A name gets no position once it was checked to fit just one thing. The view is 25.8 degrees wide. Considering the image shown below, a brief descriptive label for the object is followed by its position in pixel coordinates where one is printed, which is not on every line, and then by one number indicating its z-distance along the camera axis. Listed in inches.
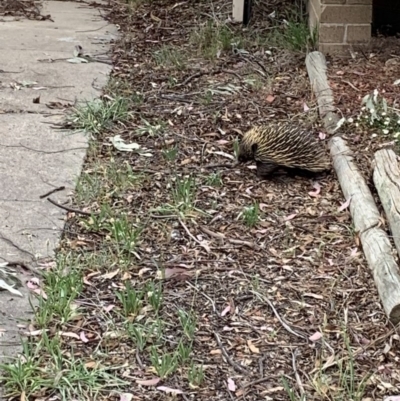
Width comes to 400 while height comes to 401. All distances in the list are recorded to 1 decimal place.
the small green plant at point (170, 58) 273.4
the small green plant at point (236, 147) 209.8
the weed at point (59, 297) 143.0
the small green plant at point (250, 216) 178.7
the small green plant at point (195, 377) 129.6
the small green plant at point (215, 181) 197.6
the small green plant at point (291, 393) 125.2
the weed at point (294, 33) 273.6
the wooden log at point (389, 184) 168.6
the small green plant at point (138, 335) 137.6
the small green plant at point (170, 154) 208.4
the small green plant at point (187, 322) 140.6
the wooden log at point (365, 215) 148.3
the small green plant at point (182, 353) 133.8
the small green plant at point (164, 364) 130.4
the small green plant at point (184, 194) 183.9
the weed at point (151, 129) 224.5
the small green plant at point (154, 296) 146.9
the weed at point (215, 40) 283.6
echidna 199.2
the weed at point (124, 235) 166.6
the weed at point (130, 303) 145.9
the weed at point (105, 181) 189.8
